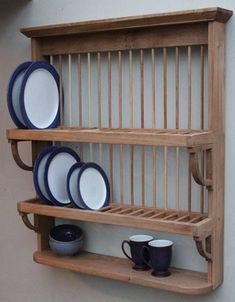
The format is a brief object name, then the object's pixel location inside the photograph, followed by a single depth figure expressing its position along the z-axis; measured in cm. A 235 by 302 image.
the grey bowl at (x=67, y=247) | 171
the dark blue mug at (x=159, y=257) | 153
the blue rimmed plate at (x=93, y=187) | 163
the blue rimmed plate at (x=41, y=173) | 168
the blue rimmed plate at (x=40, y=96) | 166
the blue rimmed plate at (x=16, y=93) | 165
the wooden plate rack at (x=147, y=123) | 143
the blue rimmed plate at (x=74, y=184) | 164
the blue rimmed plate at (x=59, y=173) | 168
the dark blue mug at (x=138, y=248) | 158
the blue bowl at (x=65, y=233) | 175
